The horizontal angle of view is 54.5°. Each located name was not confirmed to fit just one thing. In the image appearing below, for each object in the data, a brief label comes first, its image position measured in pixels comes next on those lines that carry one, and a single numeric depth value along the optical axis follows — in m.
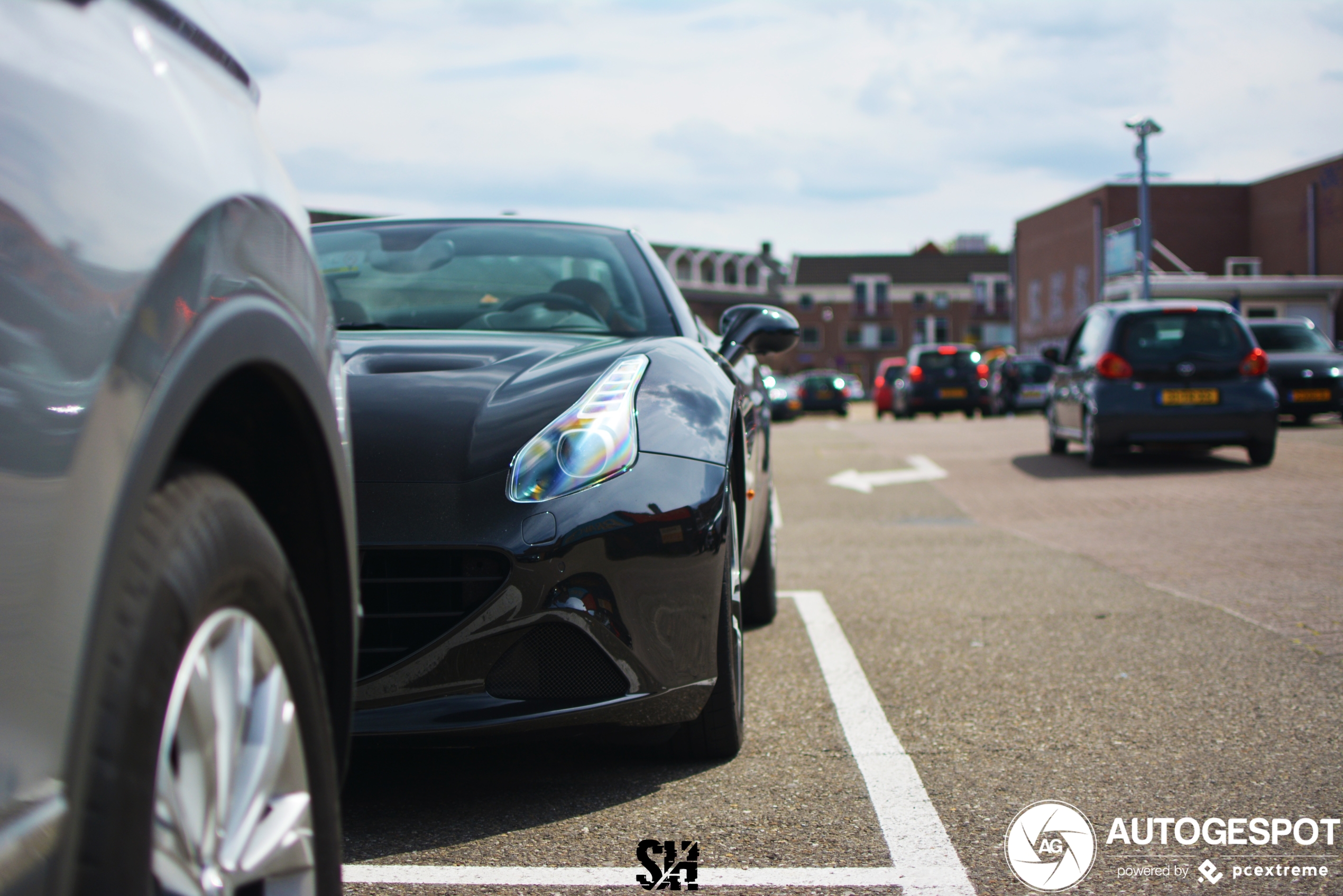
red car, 35.66
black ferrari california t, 2.82
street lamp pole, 33.19
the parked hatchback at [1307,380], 18.45
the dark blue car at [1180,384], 12.13
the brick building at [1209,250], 43.81
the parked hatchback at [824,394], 43.16
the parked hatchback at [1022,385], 32.69
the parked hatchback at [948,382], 30.09
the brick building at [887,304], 91.56
